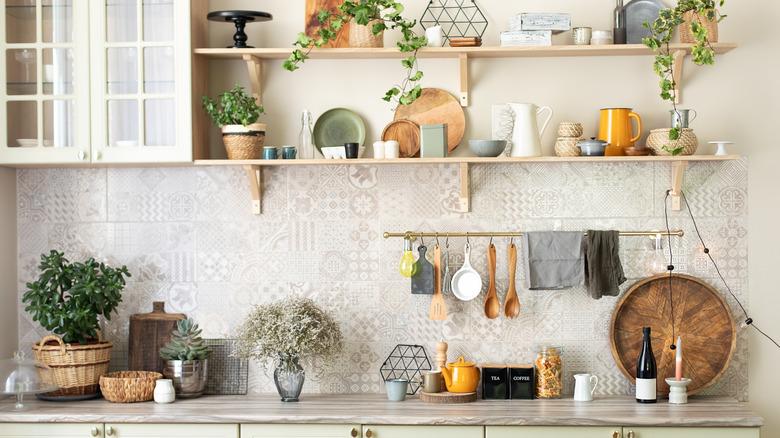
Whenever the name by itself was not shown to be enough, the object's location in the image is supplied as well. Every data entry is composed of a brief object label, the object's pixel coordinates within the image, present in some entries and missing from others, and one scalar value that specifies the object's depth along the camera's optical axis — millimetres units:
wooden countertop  3322
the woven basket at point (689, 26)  3641
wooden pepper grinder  3744
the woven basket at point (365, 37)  3697
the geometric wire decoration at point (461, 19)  3852
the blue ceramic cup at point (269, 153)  3686
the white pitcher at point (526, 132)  3686
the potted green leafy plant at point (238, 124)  3680
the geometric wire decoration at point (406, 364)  3836
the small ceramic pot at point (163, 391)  3609
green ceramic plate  3877
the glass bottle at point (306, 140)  3836
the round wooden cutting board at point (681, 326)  3754
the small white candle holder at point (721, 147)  3656
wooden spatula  3803
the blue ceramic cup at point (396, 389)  3650
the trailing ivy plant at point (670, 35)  3461
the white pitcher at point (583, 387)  3639
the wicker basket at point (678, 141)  3605
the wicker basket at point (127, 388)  3609
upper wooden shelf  3650
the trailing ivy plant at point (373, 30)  3508
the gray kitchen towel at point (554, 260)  3756
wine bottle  3590
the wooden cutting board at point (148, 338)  3861
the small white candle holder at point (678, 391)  3590
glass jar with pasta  3699
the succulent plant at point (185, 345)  3721
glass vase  3631
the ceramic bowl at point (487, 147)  3658
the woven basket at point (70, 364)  3660
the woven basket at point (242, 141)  3676
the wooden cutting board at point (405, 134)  3838
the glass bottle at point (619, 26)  3725
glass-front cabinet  3637
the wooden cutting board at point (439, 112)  3844
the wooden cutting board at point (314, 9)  3822
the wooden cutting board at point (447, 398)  3594
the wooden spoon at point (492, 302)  3811
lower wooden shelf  3604
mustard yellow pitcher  3701
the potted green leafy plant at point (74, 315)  3668
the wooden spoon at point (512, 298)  3801
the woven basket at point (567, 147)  3678
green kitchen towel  3727
